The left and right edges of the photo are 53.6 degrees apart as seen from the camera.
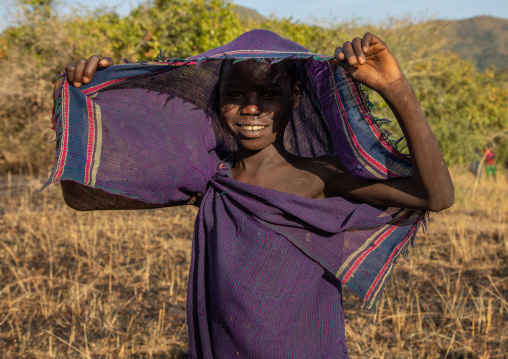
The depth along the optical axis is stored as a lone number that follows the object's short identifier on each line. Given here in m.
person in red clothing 12.60
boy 1.72
